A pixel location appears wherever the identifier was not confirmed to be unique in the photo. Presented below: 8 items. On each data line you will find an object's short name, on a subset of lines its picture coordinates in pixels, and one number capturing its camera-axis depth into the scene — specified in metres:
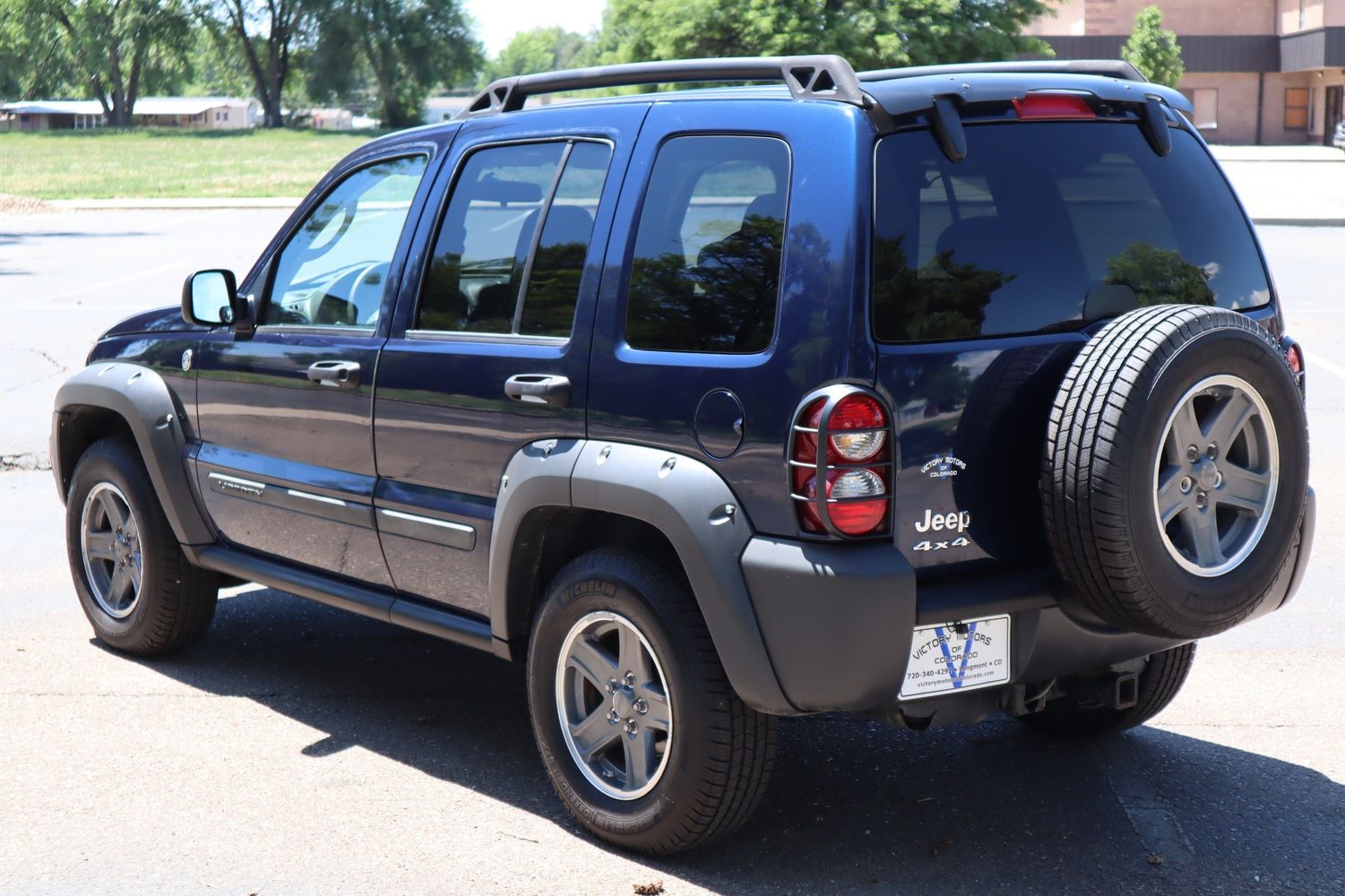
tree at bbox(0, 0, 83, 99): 106.56
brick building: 68.00
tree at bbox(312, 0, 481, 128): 94.81
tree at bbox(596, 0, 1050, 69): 34.06
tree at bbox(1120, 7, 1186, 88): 62.44
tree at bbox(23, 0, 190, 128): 101.06
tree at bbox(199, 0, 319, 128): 100.12
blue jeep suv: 3.42
